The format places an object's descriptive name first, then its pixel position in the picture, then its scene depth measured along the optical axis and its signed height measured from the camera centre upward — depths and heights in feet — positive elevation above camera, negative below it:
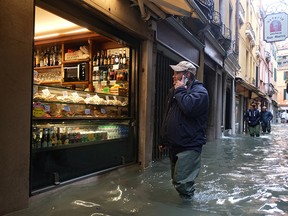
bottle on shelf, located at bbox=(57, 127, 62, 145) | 12.08 -1.34
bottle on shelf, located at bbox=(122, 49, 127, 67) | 16.99 +3.63
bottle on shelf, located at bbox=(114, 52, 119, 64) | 17.21 +3.66
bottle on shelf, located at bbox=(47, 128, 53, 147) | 11.45 -1.29
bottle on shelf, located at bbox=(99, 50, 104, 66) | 17.62 +3.81
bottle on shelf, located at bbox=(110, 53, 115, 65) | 17.34 +3.69
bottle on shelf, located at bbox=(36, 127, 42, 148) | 10.93 -1.23
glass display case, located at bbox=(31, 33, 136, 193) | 11.23 -0.07
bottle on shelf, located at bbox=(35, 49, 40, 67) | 17.97 +3.66
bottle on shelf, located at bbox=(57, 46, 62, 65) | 18.11 +4.04
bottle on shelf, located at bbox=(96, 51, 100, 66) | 17.65 +3.74
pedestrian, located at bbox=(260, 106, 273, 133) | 47.66 -0.96
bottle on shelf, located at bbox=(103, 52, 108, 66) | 17.53 +3.65
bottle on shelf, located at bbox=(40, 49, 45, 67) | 17.94 +3.82
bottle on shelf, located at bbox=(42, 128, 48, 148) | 11.22 -1.32
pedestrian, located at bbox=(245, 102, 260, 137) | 39.42 -1.16
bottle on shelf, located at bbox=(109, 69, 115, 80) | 17.12 +2.58
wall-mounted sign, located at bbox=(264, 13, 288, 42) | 45.98 +16.67
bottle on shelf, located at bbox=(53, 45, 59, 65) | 18.08 +3.94
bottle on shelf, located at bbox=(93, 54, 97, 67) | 17.69 +3.68
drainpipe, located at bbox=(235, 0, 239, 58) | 46.21 +16.20
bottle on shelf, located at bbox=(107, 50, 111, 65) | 17.44 +3.78
